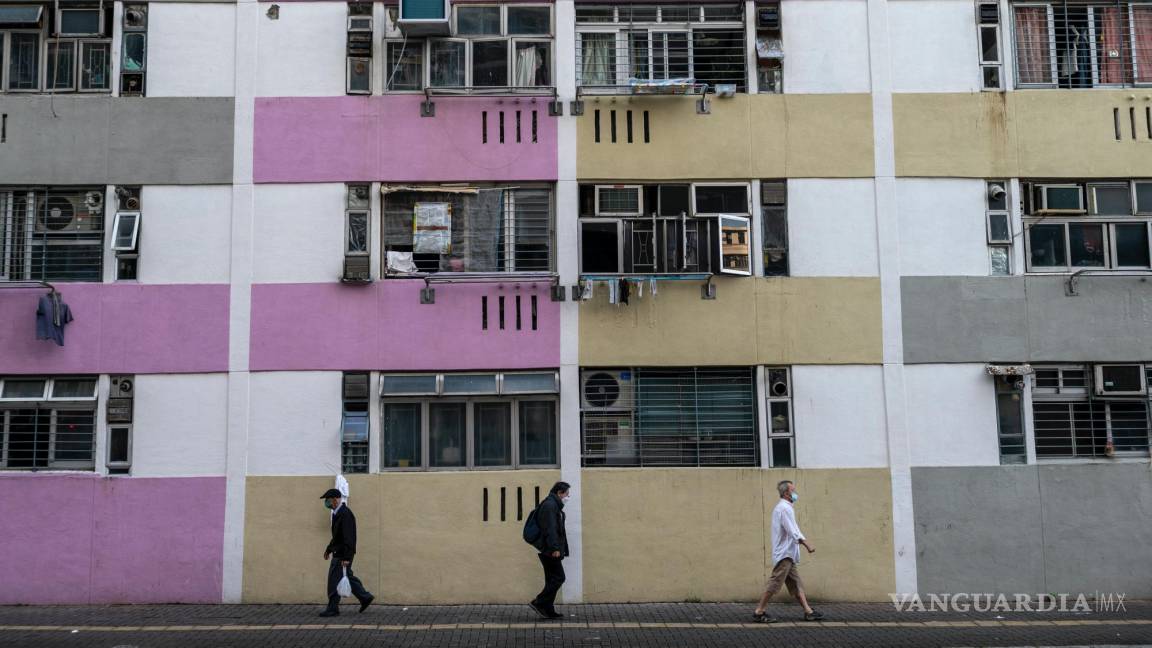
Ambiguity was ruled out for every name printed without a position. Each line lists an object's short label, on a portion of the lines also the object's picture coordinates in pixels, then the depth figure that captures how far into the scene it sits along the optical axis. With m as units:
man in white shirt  11.09
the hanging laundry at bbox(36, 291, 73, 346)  12.56
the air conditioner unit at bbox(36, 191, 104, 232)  13.13
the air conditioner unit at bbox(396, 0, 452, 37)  13.02
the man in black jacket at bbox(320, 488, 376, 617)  11.45
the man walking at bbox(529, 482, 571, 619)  11.16
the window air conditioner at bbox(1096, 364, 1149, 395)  13.00
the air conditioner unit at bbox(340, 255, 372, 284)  12.84
